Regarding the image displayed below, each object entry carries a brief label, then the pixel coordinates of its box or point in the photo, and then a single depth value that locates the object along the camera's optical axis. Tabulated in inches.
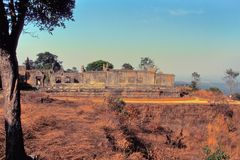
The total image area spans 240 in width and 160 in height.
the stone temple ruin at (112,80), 1710.1
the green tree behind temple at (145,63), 3305.4
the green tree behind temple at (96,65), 3552.4
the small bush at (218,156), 517.3
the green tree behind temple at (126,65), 3772.1
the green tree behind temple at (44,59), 3991.1
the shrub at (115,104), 1069.1
